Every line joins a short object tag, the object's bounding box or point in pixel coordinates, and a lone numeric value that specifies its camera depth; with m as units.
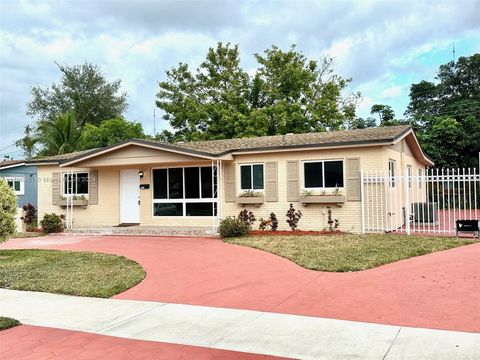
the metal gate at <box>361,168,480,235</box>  12.84
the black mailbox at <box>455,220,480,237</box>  11.61
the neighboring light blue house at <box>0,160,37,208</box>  24.03
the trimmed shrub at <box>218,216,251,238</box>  13.58
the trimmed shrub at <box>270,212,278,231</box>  14.70
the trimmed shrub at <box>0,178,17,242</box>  10.72
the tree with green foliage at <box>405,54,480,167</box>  29.50
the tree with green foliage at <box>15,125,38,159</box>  34.59
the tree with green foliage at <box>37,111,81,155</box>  31.12
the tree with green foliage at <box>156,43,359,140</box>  29.59
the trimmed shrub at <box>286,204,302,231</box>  14.40
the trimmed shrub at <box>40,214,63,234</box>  16.98
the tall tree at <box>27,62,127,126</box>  43.84
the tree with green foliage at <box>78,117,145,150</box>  32.75
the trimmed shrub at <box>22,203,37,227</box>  19.05
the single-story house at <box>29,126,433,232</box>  13.89
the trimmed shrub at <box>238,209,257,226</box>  15.05
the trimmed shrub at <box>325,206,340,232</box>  13.91
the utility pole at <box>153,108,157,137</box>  35.88
